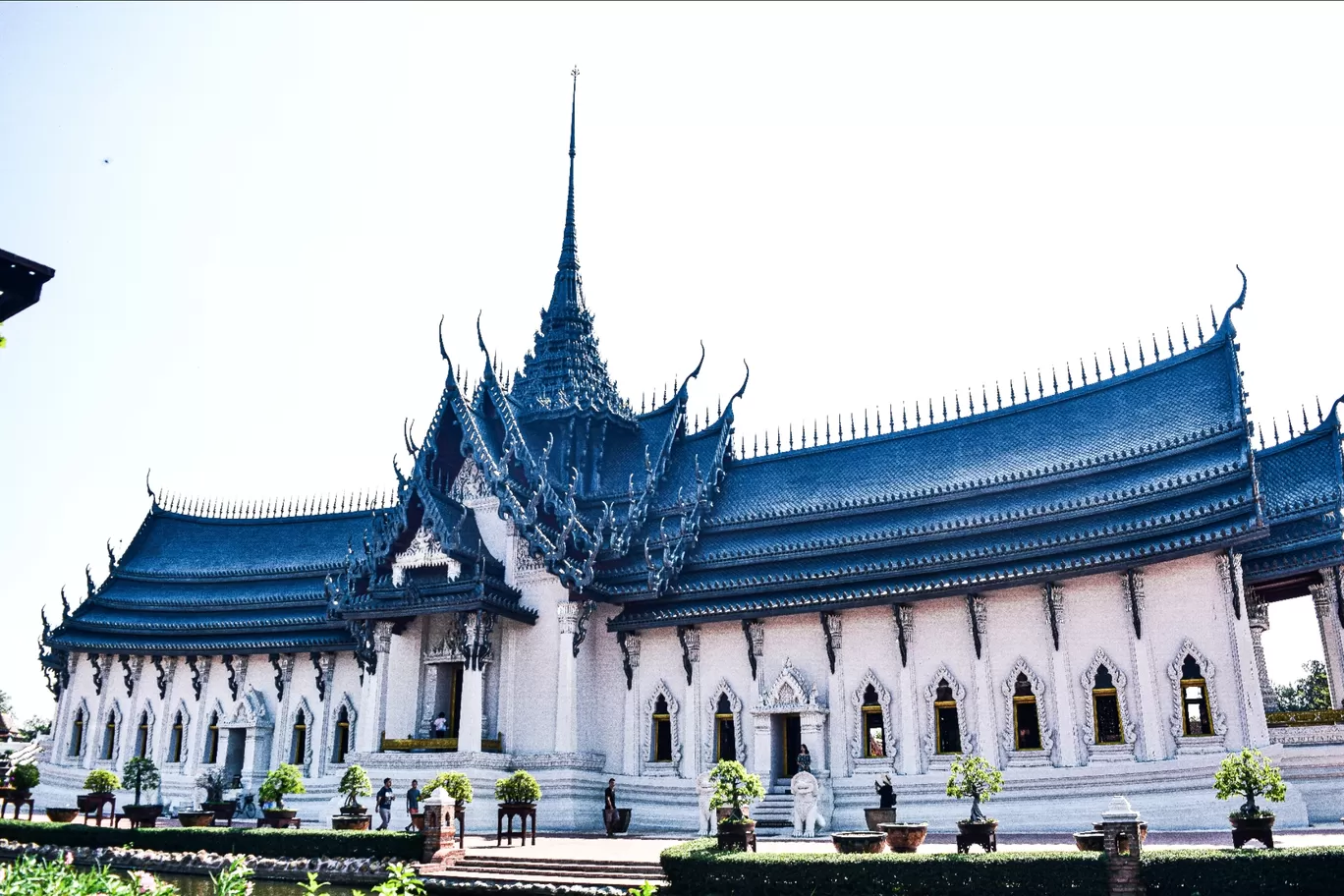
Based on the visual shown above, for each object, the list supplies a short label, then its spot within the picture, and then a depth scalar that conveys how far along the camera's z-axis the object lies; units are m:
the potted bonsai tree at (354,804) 19.28
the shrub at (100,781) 23.05
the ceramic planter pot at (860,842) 13.97
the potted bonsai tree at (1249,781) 13.12
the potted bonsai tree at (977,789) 14.23
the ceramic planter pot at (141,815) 21.14
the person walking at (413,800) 20.31
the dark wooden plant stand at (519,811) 18.45
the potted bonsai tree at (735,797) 14.16
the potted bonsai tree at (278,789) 20.00
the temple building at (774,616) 17.75
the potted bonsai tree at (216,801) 22.33
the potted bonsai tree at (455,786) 18.23
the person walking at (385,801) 21.19
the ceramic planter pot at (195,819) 20.98
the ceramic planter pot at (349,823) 19.25
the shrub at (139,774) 24.20
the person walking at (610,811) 20.27
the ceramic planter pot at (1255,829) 12.53
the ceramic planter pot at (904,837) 14.27
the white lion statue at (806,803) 18.72
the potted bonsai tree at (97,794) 22.91
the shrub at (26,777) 24.48
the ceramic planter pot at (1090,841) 12.98
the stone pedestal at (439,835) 16.72
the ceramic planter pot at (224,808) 22.30
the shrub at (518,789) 18.48
